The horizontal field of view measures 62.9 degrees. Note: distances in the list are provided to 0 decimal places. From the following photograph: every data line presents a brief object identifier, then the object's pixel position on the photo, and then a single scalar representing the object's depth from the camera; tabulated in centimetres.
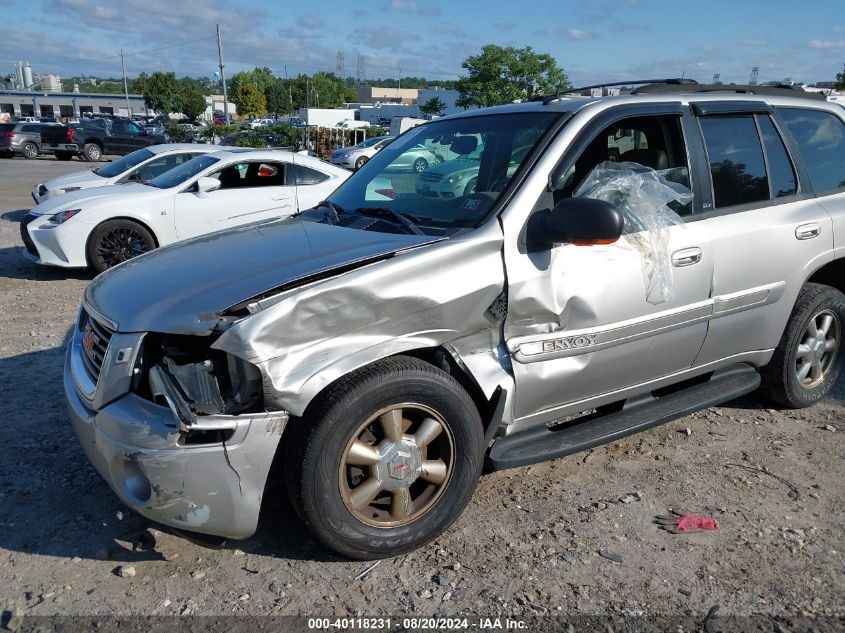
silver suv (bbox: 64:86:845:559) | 261
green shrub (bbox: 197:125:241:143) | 4331
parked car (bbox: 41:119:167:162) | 3045
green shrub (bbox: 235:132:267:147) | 3098
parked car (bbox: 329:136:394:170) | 2652
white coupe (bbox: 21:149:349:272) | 805
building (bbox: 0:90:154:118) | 9100
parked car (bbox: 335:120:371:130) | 3956
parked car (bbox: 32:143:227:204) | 1063
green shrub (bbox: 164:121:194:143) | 4088
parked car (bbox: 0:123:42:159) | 3094
